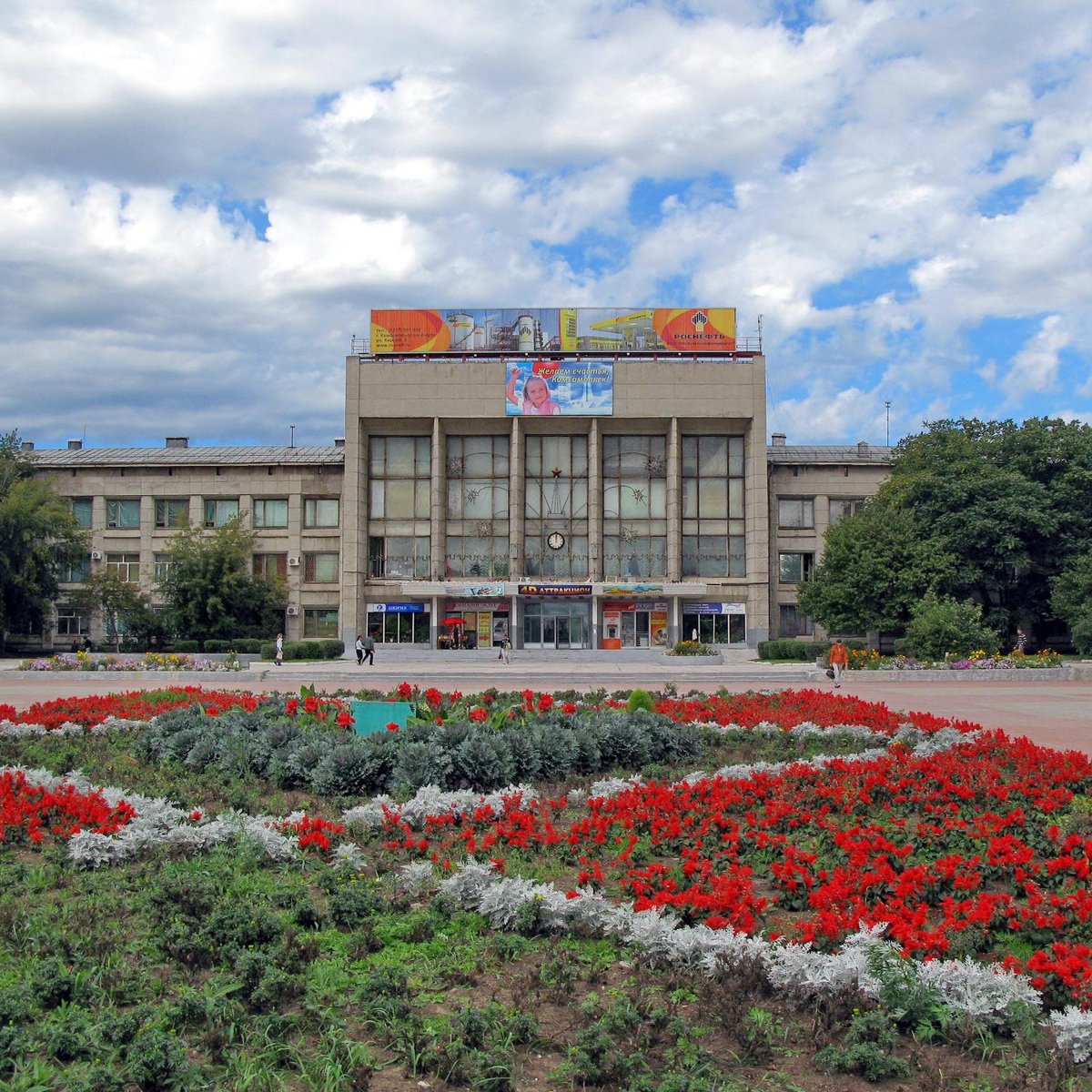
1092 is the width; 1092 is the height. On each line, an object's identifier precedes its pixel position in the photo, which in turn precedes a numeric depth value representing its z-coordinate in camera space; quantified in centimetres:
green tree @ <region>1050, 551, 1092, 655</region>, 3775
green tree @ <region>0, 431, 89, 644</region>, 4512
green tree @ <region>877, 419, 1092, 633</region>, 4347
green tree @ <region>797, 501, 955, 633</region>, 4197
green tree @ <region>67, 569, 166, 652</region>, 4994
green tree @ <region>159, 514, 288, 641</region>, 4766
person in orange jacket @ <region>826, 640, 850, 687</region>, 2729
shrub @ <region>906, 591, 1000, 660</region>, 3234
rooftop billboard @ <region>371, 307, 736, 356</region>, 5262
